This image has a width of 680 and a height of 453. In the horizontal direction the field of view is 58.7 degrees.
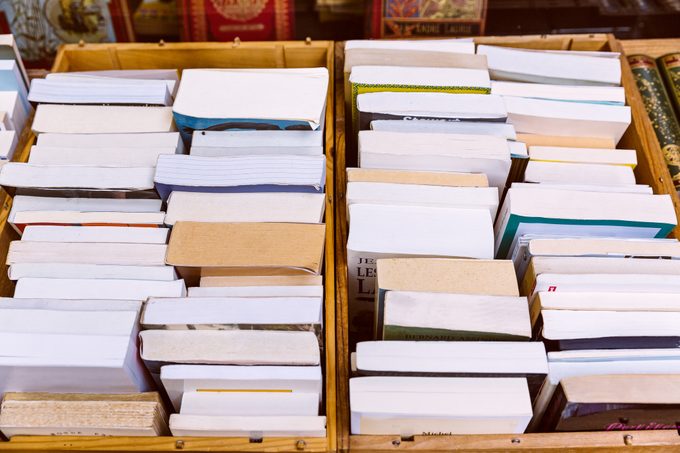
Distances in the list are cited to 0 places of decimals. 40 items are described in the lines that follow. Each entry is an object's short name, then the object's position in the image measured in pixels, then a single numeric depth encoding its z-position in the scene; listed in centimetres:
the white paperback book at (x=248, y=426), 92
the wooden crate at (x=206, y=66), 93
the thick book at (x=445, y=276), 98
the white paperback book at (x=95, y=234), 106
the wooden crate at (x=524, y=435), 94
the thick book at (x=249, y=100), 119
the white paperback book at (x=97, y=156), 117
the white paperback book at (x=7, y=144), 124
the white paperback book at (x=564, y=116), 126
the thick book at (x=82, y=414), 93
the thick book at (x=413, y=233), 103
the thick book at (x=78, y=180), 111
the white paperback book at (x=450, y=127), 122
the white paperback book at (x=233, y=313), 94
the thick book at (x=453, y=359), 92
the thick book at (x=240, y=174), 110
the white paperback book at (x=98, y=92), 127
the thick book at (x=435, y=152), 116
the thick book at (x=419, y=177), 112
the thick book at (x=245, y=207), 108
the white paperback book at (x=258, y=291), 100
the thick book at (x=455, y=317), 94
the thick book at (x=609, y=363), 93
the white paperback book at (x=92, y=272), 102
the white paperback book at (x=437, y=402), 90
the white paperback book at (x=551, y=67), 136
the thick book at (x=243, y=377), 92
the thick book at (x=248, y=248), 101
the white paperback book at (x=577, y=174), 121
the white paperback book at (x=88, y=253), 104
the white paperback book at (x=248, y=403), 94
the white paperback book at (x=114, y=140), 119
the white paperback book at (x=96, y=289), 100
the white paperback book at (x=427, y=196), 109
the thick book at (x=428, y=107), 123
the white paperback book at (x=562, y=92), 130
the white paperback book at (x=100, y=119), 123
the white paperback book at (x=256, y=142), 118
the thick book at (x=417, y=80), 128
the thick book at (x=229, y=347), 92
